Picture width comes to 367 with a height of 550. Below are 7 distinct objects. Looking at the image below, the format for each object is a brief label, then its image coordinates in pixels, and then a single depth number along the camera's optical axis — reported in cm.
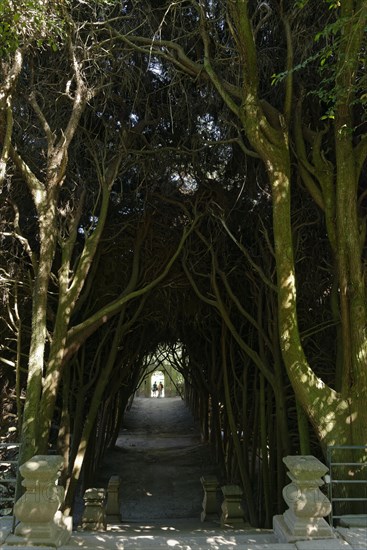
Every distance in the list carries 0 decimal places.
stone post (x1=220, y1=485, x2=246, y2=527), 877
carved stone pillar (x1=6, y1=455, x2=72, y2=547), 492
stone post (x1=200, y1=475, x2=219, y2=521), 1045
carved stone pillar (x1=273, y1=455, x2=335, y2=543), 504
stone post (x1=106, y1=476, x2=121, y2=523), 1041
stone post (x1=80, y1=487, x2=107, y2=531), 848
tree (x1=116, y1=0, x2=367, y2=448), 595
